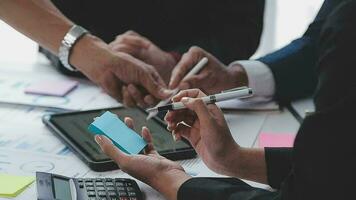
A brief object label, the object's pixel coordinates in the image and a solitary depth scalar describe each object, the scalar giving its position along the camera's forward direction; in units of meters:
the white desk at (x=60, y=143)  1.00
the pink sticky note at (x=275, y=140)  1.11
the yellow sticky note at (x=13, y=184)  0.94
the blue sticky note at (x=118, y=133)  1.01
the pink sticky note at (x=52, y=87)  1.26
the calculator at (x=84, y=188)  0.91
